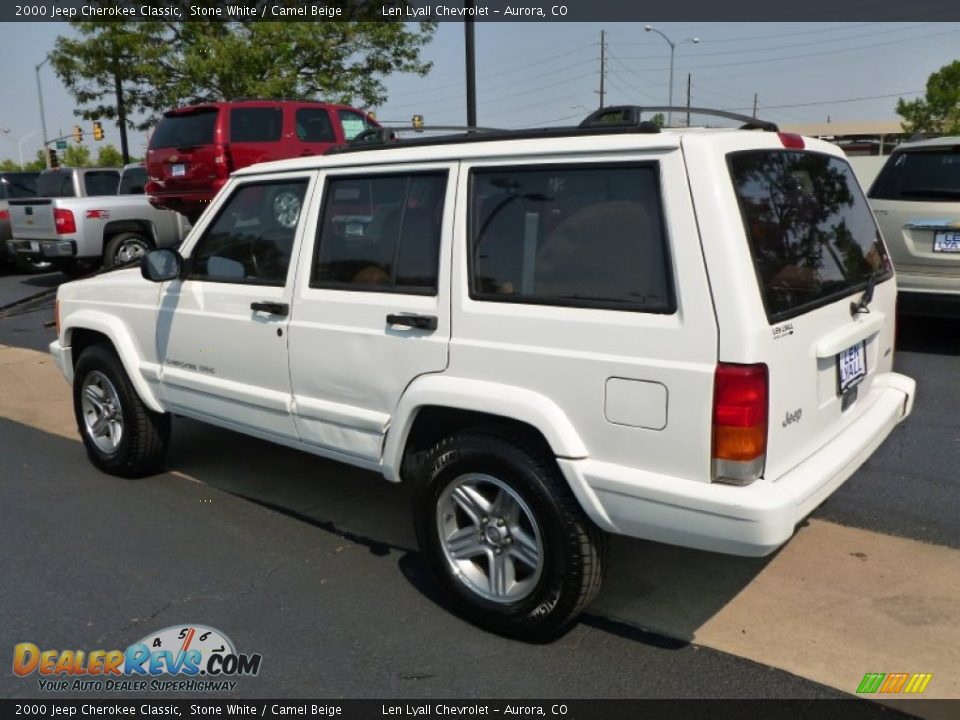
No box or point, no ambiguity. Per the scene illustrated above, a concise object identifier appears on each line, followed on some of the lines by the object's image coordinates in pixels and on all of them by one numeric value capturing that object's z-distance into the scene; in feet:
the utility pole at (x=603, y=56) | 150.71
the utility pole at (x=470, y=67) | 39.27
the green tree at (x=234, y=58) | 60.75
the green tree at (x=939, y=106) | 106.32
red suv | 35.76
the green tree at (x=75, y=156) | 190.60
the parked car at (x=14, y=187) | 52.89
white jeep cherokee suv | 8.70
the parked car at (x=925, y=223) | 21.80
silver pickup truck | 42.32
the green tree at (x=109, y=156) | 158.28
